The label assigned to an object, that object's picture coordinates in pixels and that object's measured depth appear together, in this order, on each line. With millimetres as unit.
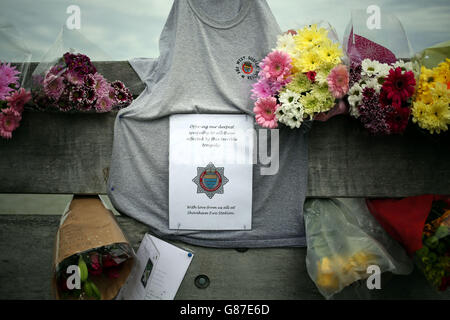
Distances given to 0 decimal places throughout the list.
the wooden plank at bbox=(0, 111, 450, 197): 2195
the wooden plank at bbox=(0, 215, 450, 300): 2225
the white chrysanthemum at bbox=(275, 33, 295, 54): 2037
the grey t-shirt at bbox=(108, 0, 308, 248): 2195
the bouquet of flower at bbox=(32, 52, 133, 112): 2115
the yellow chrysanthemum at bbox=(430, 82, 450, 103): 1916
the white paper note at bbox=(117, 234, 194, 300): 2199
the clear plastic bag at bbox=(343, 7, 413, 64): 2121
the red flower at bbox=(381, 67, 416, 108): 1915
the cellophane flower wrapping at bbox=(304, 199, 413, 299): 1884
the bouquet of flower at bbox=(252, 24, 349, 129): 1934
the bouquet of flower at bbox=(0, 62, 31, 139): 2111
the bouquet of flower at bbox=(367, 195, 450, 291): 1978
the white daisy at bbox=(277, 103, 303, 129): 1933
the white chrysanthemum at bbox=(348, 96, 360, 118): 1982
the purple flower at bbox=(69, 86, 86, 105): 2109
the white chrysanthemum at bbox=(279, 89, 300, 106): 1949
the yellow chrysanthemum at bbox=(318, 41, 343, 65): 1941
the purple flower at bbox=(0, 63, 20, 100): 2113
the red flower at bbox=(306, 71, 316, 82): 1964
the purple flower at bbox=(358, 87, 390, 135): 1926
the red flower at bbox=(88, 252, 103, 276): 1865
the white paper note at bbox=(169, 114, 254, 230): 2164
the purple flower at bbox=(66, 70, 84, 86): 2113
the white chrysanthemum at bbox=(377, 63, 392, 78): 1993
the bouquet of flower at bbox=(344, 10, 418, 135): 1926
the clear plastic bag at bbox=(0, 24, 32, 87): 2264
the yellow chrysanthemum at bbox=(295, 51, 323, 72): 1961
